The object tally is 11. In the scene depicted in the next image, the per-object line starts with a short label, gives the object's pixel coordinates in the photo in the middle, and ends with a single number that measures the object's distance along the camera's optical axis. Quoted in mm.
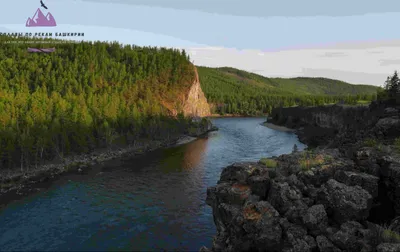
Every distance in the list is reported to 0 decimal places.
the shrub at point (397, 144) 23984
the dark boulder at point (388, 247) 14109
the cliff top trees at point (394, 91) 54569
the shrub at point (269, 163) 26125
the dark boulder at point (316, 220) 18281
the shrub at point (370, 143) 25881
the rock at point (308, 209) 17219
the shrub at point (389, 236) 15243
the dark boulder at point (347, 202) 18484
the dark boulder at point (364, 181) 19781
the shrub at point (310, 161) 23109
